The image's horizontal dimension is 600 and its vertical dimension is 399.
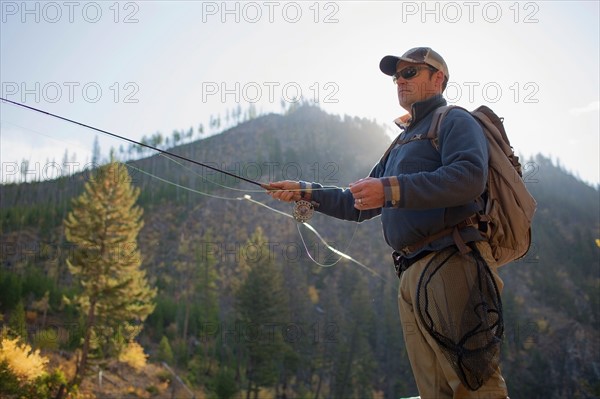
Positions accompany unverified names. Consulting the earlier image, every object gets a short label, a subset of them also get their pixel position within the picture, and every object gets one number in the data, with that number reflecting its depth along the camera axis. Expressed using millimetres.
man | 2498
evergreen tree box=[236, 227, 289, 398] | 39188
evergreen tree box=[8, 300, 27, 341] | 26766
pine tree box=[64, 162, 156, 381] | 25344
